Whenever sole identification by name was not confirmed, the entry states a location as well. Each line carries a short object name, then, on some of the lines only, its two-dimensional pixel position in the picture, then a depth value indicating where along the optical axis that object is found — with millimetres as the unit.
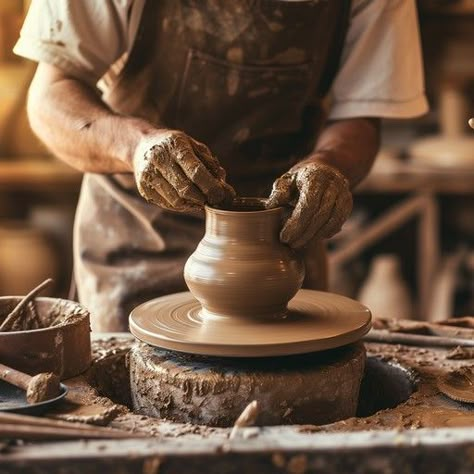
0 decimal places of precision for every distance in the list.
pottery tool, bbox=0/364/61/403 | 1300
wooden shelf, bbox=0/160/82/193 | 3310
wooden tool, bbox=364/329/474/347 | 1610
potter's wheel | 1347
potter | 1734
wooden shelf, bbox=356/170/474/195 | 3140
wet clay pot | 1400
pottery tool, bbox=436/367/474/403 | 1383
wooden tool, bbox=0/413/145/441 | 1196
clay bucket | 1379
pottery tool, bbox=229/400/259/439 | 1233
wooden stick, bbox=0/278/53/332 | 1480
